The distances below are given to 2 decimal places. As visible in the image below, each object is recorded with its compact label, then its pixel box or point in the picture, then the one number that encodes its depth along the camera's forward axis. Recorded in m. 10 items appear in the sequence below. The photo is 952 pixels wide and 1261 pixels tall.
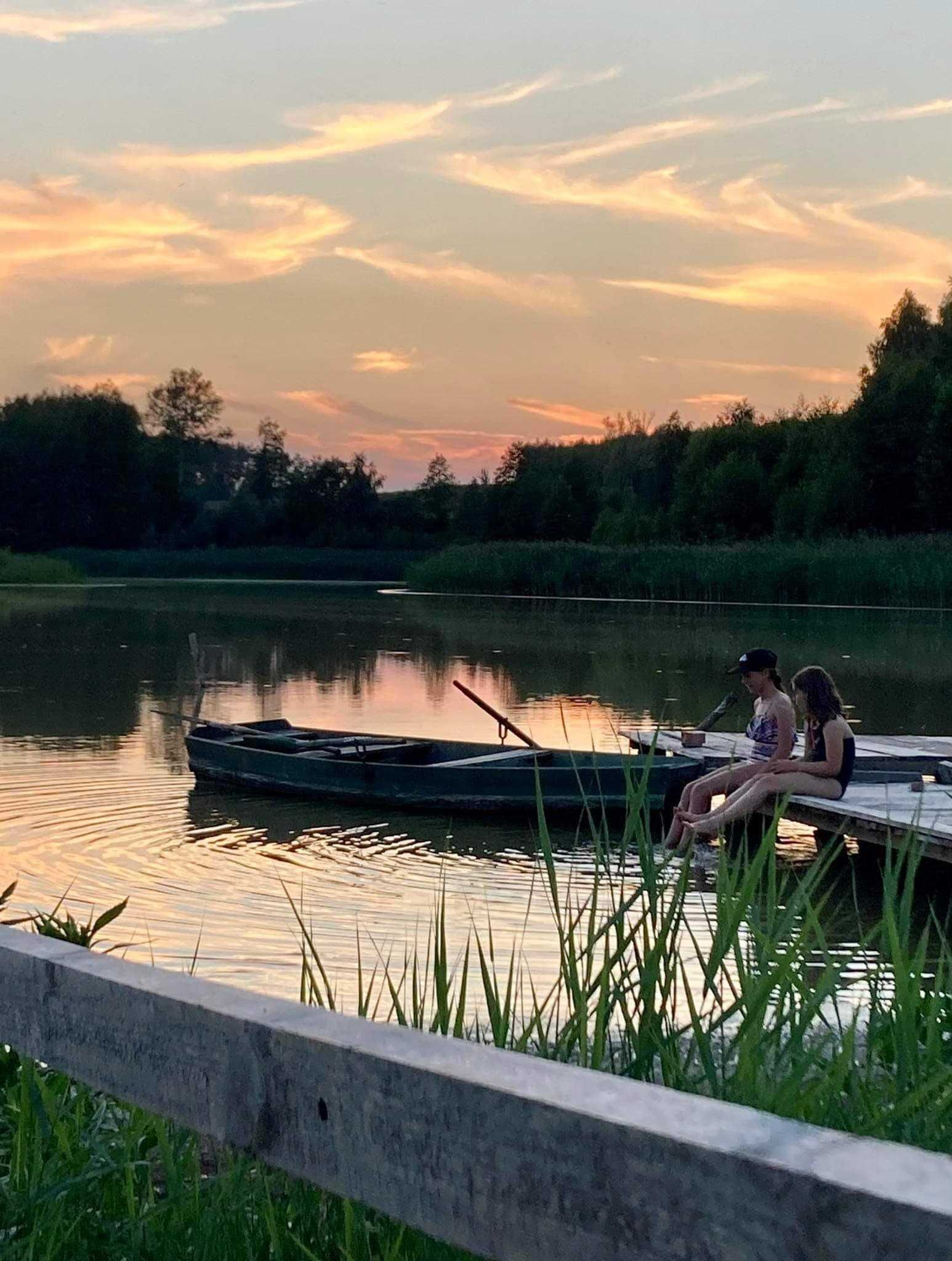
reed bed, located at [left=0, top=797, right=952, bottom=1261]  2.66
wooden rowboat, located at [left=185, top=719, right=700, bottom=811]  12.59
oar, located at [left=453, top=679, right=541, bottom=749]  13.65
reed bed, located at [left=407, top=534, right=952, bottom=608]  42.00
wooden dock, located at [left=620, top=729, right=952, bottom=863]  9.50
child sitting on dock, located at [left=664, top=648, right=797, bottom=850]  10.71
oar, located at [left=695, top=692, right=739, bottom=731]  12.19
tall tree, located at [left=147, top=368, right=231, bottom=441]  114.94
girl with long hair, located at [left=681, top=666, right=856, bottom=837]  9.91
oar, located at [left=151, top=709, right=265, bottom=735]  15.27
